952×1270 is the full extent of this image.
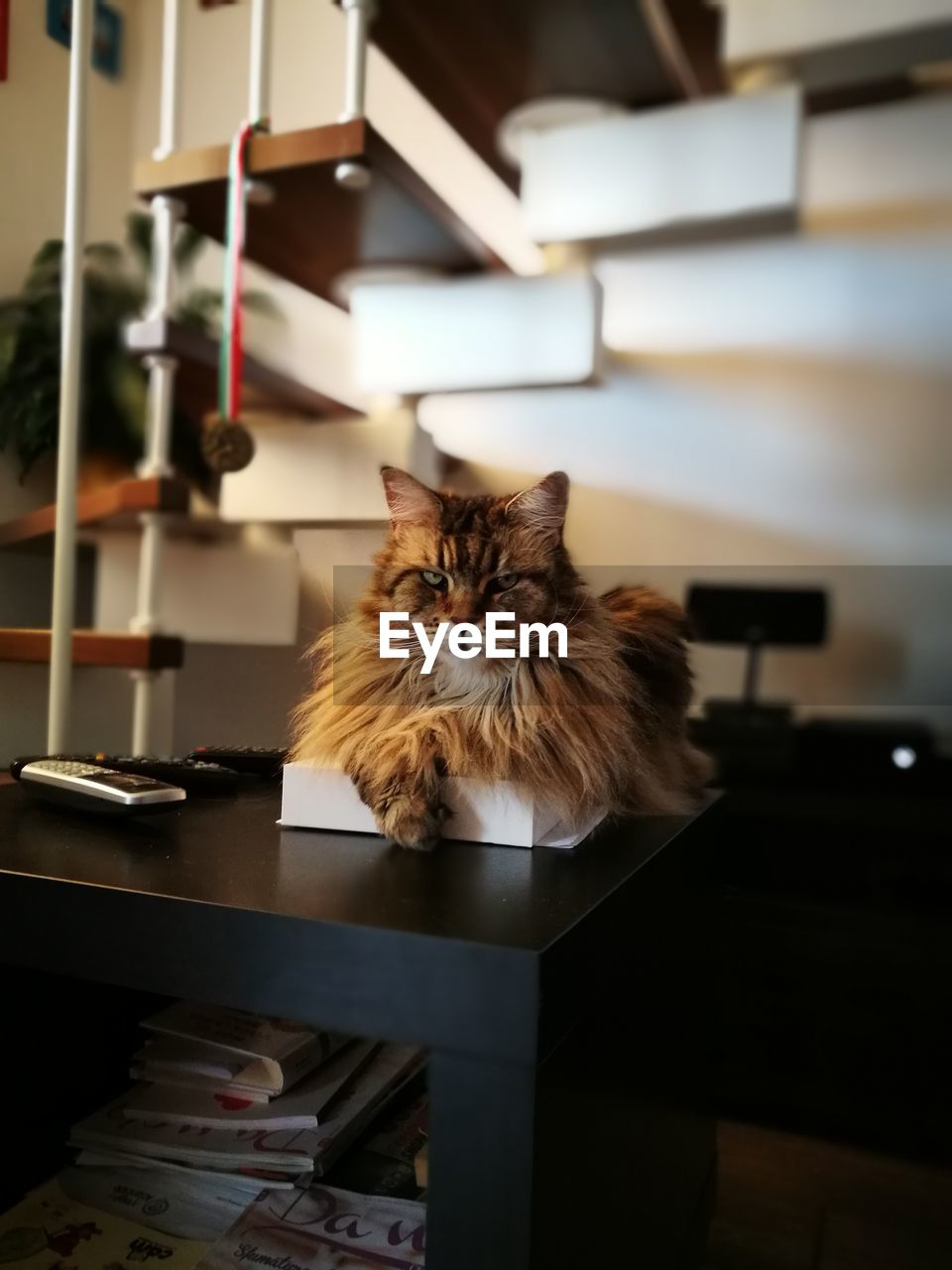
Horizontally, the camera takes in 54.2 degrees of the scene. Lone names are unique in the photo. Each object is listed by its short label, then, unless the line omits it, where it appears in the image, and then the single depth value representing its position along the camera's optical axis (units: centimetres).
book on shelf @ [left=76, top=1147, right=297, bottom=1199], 67
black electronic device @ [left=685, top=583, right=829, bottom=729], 121
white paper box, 64
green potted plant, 127
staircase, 110
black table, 41
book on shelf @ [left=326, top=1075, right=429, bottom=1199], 68
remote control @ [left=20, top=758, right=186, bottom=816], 66
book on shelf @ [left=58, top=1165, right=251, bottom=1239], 67
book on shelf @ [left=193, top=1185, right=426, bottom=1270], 61
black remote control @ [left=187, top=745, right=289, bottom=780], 92
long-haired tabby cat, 64
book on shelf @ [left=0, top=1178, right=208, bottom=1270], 64
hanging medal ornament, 120
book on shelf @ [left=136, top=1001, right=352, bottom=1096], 71
